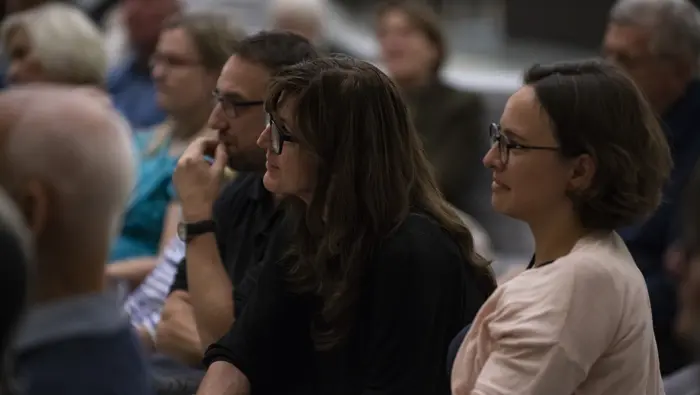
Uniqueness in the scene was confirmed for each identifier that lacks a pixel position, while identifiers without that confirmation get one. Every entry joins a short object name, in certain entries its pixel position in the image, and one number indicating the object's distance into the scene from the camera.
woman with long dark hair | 4.06
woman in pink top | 3.52
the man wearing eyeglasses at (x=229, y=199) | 4.89
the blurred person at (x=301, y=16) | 9.37
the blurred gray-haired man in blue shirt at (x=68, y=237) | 2.93
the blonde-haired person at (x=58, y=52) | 7.09
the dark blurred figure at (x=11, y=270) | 2.43
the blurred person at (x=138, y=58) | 8.80
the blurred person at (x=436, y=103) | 8.47
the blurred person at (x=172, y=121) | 6.55
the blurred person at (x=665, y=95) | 5.78
